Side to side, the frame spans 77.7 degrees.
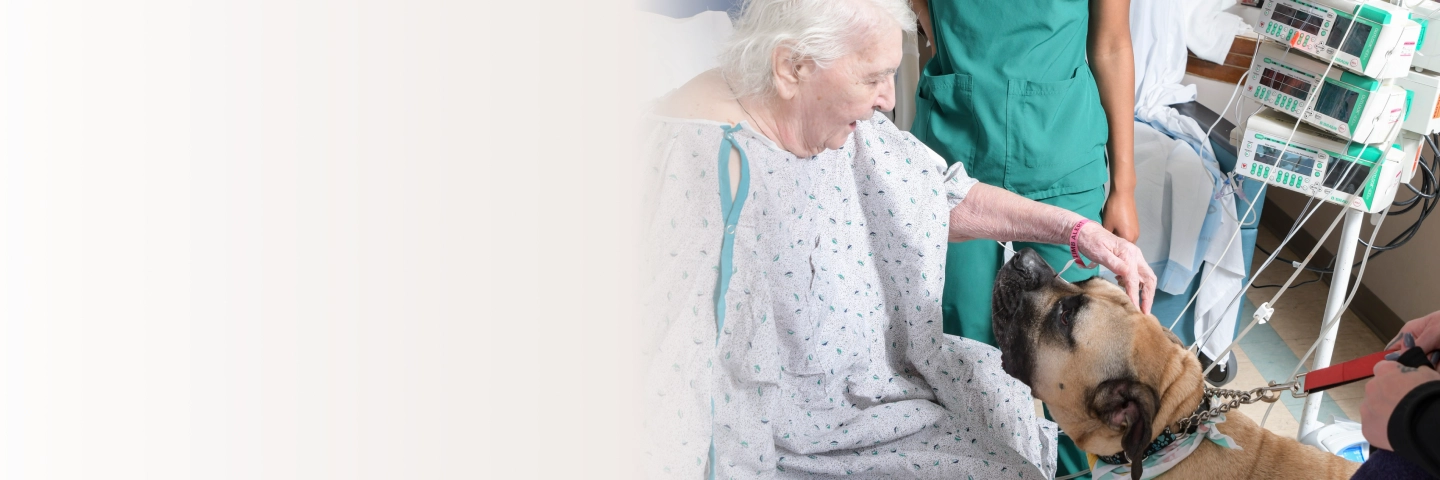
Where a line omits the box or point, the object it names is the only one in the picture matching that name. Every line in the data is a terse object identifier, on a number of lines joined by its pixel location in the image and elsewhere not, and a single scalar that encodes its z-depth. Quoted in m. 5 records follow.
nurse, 1.85
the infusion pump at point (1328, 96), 1.68
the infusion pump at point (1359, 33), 1.61
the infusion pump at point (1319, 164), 1.74
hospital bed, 2.33
